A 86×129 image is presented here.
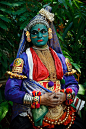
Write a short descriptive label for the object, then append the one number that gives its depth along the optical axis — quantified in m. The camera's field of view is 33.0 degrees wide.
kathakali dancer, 1.35
